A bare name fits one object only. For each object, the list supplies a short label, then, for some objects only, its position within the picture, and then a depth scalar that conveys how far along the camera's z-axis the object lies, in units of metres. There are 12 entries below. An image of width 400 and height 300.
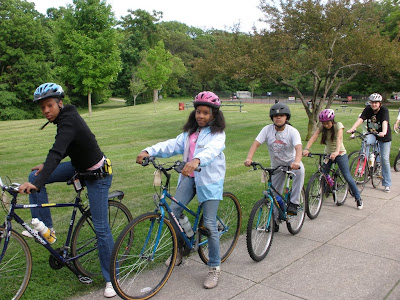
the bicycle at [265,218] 4.33
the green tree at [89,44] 26.10
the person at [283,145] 4.89
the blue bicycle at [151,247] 3.34
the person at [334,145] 6.06
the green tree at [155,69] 38.31
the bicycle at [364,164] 7.80
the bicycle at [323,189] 5.96
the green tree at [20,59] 43.66
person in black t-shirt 7.70
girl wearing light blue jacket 3.74
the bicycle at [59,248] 3.28
